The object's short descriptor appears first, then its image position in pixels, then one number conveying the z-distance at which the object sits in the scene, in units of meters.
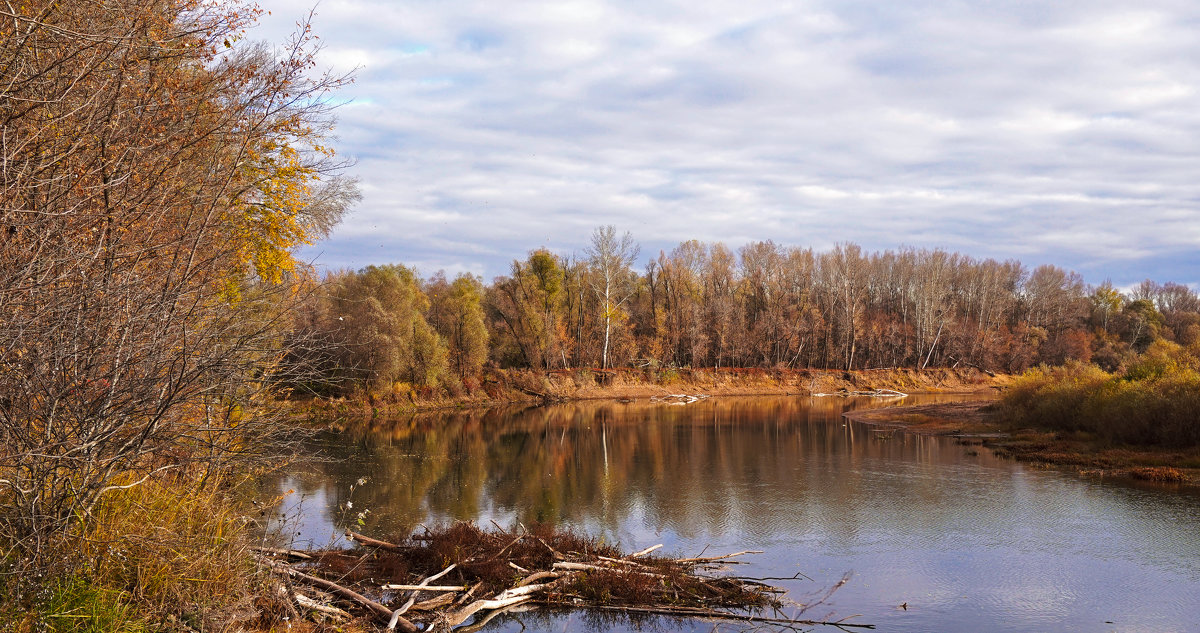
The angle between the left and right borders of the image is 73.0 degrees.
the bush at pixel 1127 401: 25.66
